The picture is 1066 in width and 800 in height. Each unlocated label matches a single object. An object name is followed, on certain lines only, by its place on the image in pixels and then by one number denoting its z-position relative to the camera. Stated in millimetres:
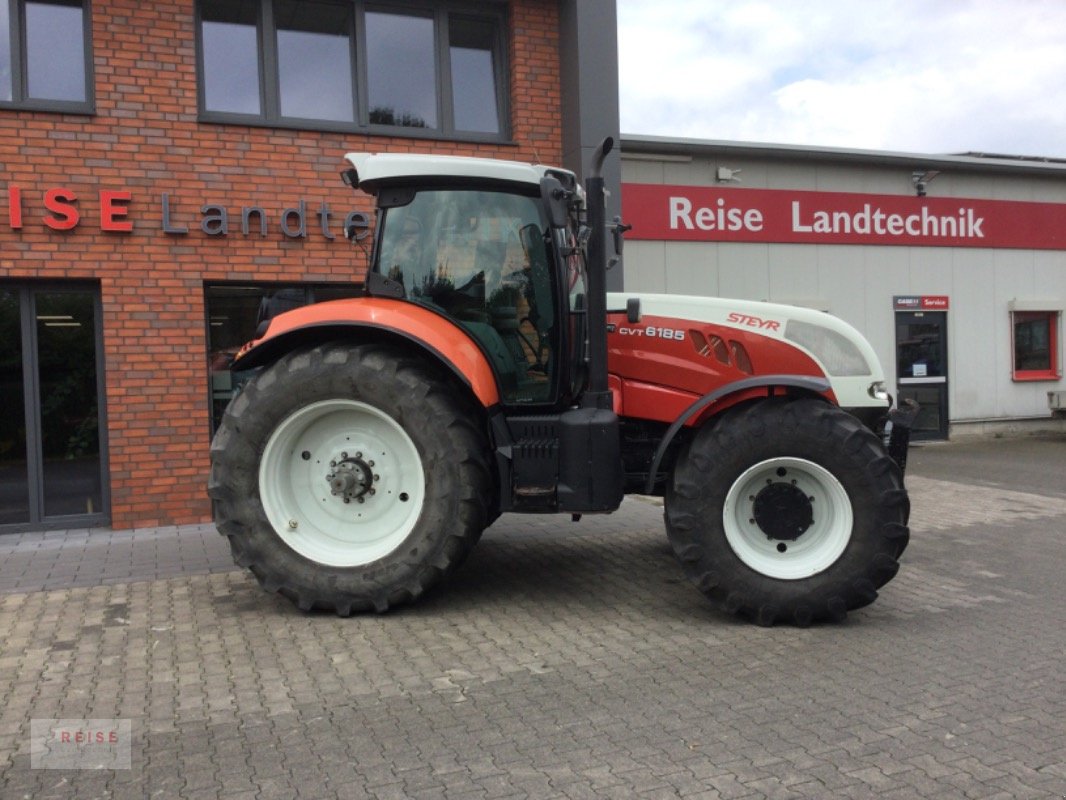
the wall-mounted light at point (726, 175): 12383
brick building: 7941
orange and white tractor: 4852
